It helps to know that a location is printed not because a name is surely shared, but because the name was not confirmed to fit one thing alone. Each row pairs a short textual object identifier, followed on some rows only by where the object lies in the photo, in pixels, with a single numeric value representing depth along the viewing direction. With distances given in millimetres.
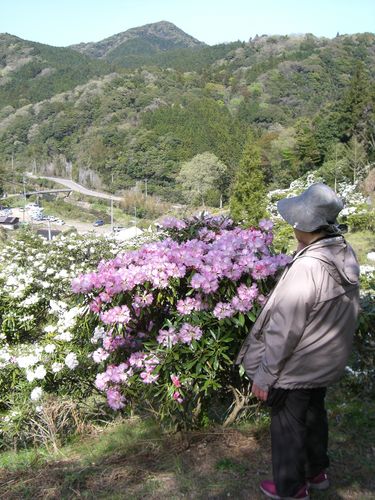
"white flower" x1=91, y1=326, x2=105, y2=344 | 2971
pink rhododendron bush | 2281
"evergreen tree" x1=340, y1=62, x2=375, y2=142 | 32000
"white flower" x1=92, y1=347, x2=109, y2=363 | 2625
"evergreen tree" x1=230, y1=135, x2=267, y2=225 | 23578
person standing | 1743
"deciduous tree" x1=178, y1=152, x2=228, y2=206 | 49906
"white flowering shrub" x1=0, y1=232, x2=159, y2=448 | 3354
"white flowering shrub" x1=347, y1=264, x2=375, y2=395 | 2668
